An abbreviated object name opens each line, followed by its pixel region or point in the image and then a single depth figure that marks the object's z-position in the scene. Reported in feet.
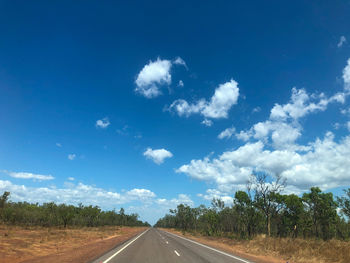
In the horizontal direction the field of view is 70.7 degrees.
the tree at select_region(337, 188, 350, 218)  133.90
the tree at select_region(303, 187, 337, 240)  156.15
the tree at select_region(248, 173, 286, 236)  116.04
